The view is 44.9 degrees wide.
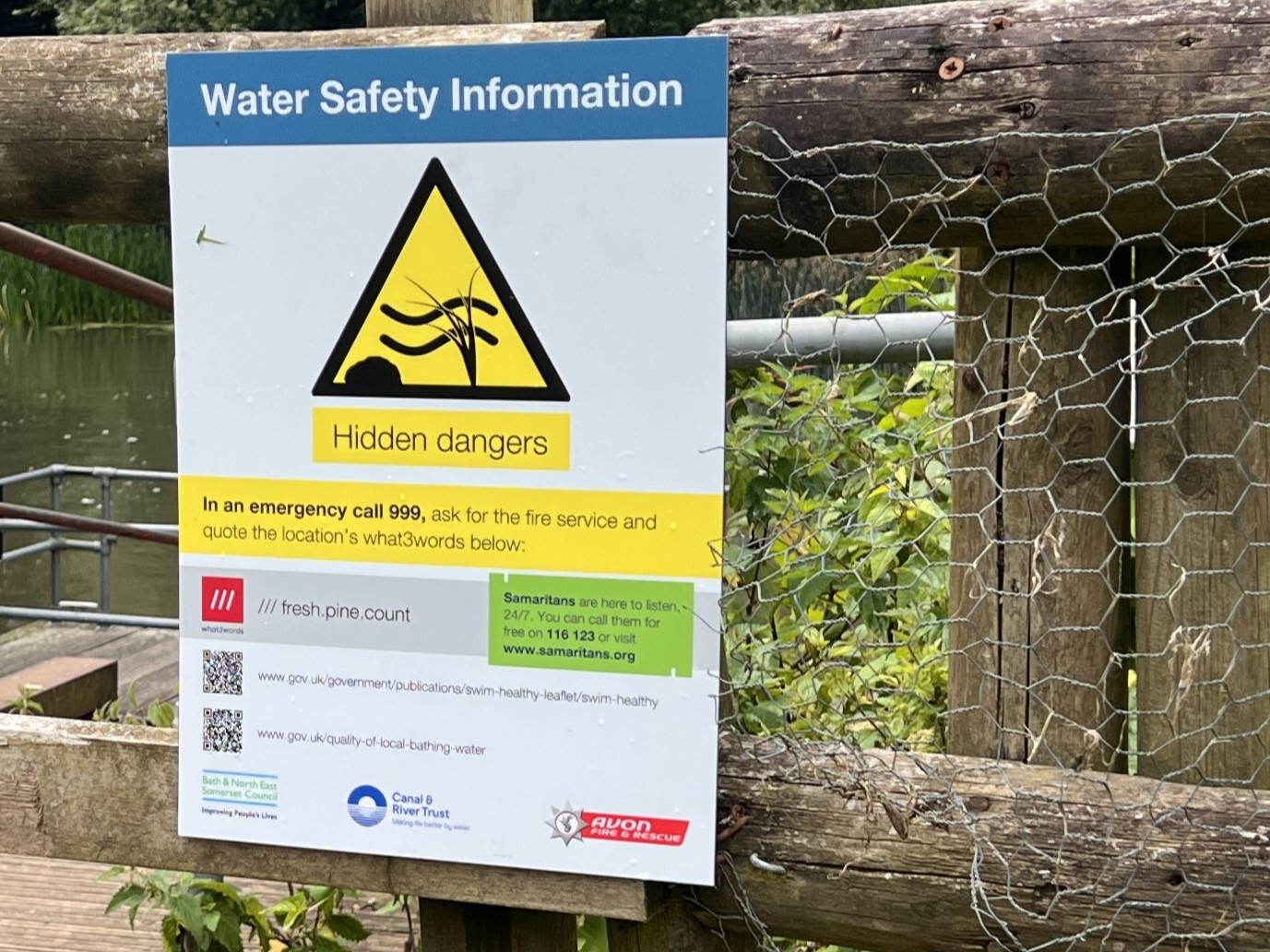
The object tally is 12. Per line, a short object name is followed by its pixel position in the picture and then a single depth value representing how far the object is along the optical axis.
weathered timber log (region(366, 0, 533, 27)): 1.91
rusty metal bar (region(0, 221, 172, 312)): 2.30
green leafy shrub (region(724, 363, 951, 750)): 2.16
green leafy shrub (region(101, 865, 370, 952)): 2.76
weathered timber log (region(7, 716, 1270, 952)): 1.72
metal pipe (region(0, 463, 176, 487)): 6.03
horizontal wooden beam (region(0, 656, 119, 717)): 4.85
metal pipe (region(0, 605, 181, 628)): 6.07
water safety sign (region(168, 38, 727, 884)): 1.75
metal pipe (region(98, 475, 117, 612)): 6.85
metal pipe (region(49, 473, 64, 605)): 6.44
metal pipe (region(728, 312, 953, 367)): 1.99
